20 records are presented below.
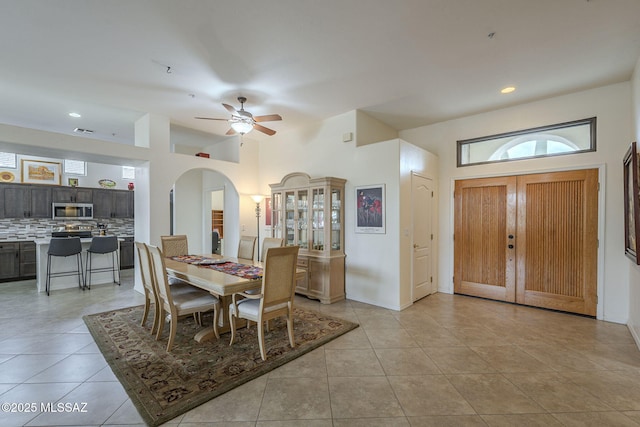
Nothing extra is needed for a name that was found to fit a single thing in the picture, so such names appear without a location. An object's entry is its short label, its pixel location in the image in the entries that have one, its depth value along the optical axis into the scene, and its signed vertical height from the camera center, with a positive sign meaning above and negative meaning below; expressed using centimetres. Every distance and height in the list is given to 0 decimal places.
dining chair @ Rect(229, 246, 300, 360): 267 -85
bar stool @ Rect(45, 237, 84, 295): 487 -69
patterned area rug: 208 -140
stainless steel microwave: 641 +3
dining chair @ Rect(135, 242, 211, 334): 310 -93
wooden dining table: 263 -69
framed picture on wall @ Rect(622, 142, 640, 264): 259 +10
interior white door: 442 -39
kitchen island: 503 -104
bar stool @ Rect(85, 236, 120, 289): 525 -71
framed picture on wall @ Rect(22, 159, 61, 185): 625 +93
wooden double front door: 376 -39
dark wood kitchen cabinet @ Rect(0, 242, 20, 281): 572 -103
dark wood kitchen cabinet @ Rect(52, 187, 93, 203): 645 +42
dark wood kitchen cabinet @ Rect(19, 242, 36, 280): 591 -105
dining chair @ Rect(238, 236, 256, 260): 439 -56
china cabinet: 445 -27
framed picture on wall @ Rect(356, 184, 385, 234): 425 +7
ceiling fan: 366 +126
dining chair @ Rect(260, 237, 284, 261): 406 -45
